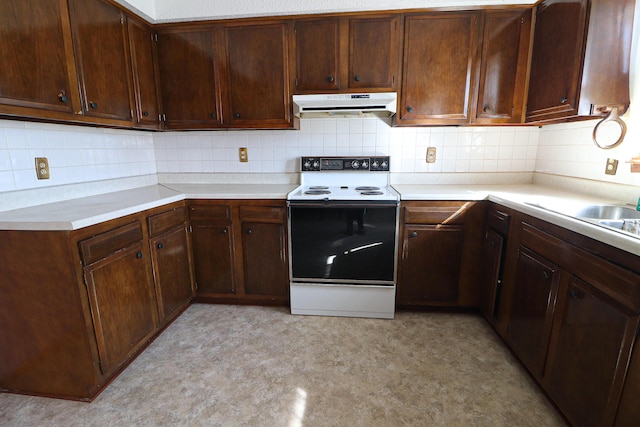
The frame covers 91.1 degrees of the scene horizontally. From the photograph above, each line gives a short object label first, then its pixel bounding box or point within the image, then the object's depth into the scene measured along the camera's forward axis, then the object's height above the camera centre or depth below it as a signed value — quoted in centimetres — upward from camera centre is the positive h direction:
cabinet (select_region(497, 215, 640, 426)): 106 -66
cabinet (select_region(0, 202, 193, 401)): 141 -73
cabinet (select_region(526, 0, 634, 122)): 157 +52
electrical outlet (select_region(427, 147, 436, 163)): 258 +1
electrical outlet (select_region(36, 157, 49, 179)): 180 -8
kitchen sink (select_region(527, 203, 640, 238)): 155 -28
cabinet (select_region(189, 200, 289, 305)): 228 -70
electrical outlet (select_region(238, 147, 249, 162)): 272 +1
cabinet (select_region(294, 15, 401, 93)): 217 +71
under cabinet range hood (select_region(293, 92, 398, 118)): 216 +36
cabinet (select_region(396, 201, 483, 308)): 214 -67
